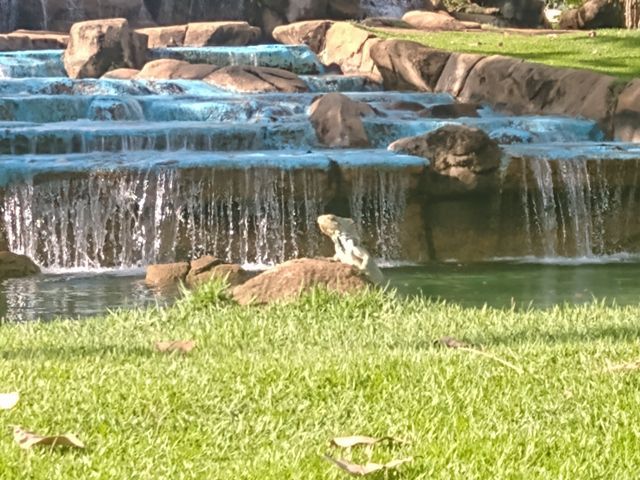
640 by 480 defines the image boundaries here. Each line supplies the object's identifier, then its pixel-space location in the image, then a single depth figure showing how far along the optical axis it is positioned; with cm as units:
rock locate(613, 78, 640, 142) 1570
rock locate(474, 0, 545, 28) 3095
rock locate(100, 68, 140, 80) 2044
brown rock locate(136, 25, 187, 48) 2473
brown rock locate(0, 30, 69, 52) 2411
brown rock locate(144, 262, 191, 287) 1088
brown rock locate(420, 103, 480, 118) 1728
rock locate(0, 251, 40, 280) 1145
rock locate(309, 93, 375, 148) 1525
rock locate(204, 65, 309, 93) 1969
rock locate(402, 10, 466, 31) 2672
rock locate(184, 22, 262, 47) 2458
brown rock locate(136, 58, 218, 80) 2045
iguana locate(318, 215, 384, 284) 867
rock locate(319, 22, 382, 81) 2197
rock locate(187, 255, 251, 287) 1041
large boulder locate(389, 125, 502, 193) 1291
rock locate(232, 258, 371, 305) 801
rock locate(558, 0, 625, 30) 2881
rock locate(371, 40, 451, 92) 2008
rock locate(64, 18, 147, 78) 2127
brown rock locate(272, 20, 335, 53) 2452
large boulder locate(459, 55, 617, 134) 1670
